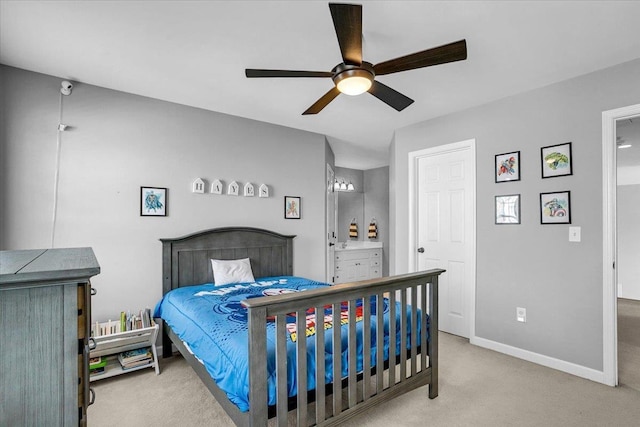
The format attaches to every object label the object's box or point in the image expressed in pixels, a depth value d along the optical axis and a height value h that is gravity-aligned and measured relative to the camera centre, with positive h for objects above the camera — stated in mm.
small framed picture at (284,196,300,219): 4168 +102
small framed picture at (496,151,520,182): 3098 +473
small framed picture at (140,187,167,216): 3164 +139
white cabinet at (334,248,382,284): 5268 -876
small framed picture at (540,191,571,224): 2771 +60
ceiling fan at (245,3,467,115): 1502 +869
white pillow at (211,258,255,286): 3299 -603
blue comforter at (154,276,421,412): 1635 -741
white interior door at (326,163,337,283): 4676 -218
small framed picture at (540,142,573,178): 2770 +484
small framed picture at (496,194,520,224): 3104 +55
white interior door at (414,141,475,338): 3523 -129
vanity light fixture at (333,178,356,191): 6255 +574
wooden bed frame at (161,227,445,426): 1493 -824
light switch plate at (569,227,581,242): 2711 -166
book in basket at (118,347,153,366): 2695 -1213
